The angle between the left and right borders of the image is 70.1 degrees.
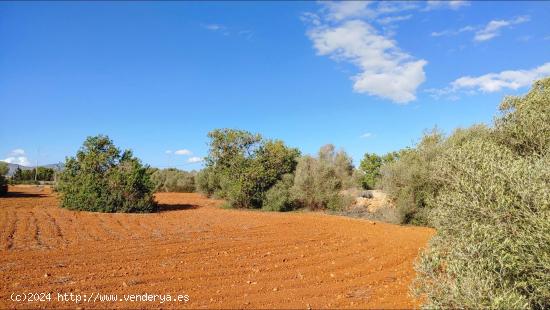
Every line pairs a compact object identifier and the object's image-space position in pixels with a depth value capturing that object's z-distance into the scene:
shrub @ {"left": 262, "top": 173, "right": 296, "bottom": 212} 27.72
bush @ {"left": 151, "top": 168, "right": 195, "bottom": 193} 54.16
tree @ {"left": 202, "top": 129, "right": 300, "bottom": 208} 28.91
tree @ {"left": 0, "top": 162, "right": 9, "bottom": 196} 36.53
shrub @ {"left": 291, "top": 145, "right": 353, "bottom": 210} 26.95
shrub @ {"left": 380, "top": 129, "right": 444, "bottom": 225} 19.38
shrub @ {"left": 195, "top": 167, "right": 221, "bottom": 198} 37.52
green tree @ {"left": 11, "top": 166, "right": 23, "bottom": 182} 65.53
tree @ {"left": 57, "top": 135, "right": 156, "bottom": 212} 24.81
